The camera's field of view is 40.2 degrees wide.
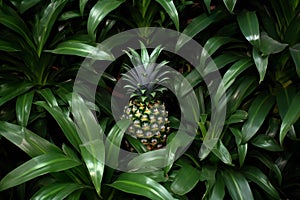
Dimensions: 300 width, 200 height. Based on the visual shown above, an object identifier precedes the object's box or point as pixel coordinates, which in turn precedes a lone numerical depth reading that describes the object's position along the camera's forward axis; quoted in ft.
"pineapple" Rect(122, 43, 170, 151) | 5.14
